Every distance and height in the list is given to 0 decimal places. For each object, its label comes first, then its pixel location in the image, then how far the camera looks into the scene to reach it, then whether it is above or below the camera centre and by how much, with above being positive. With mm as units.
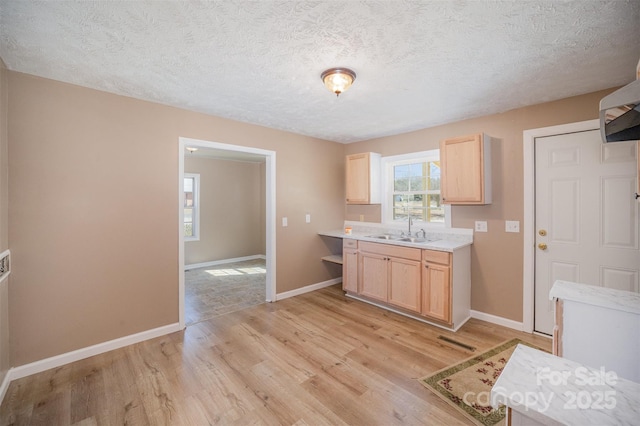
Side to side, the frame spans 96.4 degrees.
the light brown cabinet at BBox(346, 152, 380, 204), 4285 +540
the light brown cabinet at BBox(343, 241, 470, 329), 3123 -810
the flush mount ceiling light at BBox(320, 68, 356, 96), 2223 +1065
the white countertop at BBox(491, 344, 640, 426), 732 -513
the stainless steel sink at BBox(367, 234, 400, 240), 4100 -336
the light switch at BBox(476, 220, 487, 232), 3377 -147
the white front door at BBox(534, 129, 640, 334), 2551 -12
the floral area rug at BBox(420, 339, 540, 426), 1875 -1303
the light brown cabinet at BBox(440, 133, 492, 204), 3127 +498
